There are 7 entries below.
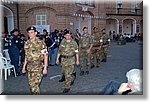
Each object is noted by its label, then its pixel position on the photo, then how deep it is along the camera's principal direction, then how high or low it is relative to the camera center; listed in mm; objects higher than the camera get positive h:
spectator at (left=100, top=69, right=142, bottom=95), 2299 -444
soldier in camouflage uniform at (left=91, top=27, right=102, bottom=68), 5205 -235
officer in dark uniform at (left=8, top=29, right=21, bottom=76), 4412 -260
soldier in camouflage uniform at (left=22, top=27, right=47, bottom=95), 2809 -247
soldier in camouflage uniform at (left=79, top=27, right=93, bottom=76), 4579 -203
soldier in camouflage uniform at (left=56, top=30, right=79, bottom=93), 3381 -262
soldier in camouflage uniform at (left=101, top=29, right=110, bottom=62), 5059 -274
